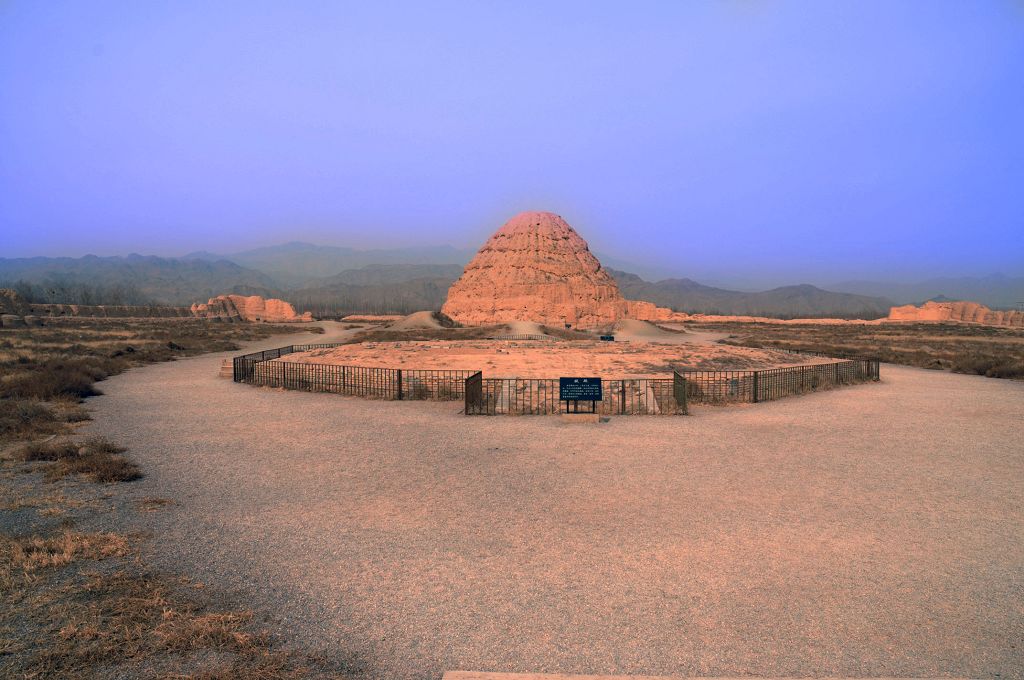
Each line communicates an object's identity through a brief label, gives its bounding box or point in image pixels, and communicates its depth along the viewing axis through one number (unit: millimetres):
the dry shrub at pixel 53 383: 16219
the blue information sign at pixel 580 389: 14000
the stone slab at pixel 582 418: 13867
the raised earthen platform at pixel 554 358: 21953
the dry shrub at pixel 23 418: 11711
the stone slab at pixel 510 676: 3889
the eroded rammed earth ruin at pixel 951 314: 100225
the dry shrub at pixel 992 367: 24328
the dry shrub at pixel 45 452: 9836
